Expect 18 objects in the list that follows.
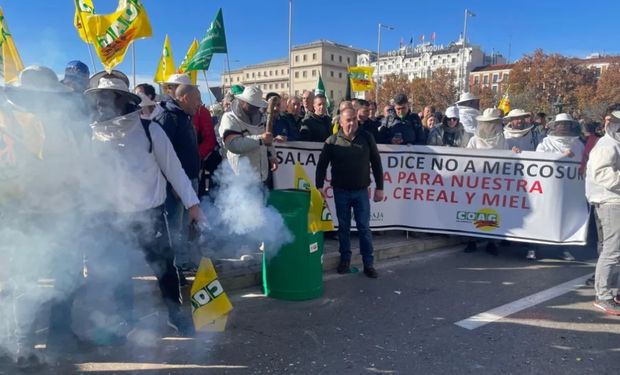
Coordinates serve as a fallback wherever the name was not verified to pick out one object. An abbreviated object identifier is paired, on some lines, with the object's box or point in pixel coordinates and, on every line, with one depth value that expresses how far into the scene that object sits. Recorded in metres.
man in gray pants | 4.30
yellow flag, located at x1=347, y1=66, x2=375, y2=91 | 13.62
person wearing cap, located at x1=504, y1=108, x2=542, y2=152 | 6.86
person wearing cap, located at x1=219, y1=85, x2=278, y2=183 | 4.76
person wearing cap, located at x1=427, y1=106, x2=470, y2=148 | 7.14
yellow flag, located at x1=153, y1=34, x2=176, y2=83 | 10.59
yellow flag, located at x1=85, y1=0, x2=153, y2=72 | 5.94
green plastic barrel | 4.42
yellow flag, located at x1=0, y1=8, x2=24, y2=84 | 5.04
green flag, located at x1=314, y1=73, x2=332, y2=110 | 9.98
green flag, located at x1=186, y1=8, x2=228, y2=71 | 8.73
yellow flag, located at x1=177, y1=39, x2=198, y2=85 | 9.87
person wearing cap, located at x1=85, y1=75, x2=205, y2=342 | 3.21
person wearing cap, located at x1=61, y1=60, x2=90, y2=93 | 4.51
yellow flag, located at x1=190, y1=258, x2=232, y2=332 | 3.57
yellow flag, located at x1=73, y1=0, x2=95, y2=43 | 5.89
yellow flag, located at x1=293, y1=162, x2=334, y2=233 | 4.48
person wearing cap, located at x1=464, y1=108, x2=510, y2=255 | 6.48
